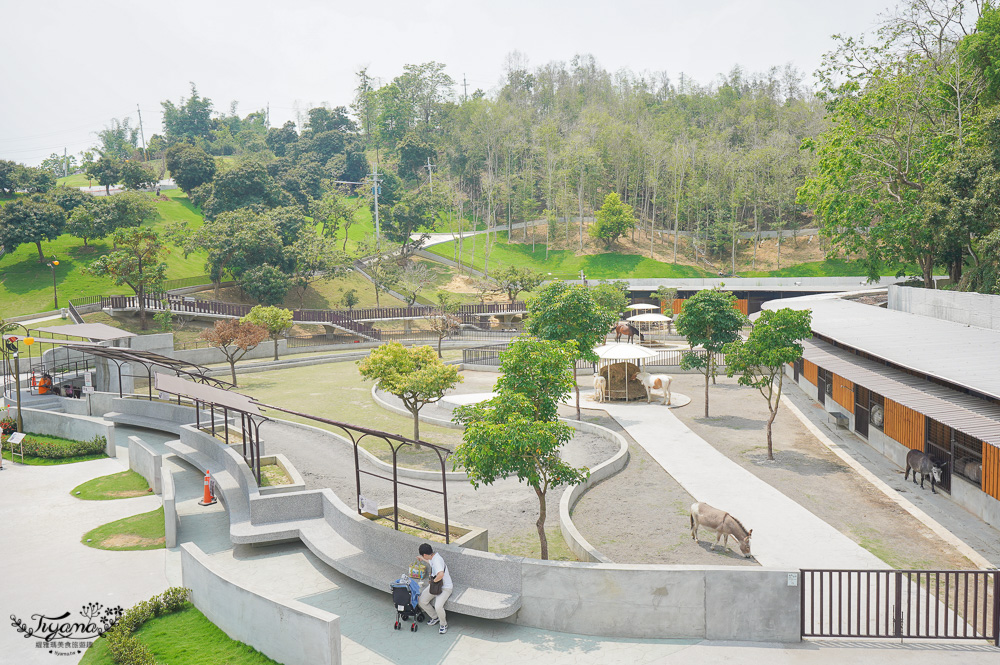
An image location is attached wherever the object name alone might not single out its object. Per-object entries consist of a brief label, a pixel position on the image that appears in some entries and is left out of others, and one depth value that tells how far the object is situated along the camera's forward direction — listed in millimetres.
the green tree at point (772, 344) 20141
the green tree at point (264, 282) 52594
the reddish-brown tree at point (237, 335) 32906
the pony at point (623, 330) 37600
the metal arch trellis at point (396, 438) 11750
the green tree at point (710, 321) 26391
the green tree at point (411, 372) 20688
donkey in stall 16797
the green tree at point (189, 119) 129125
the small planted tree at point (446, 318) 44781
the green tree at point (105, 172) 82188
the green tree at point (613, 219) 79562
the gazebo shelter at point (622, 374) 27922
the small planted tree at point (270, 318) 37812
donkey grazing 13062
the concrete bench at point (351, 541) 10898
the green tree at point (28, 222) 53656
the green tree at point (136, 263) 44156
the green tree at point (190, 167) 75188
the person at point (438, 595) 10703
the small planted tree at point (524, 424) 11609
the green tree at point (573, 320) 24484
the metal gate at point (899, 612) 9719
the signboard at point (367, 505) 13203
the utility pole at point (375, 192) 66131
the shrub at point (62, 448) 24250
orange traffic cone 18162
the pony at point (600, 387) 28703
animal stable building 14930
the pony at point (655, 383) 27594
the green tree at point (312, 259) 56656
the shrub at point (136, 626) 10531
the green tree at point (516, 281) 57344
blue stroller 10836
